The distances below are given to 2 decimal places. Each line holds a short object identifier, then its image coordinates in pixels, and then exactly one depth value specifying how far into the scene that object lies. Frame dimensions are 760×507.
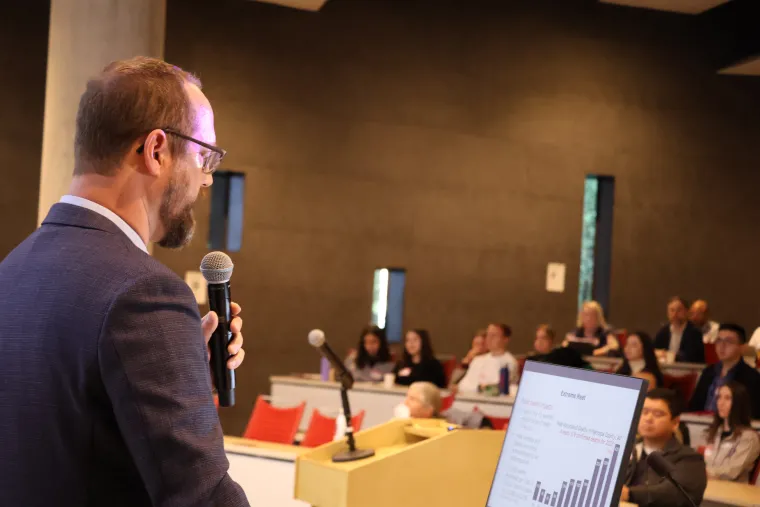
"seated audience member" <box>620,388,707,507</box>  3.79
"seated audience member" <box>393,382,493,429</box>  5.24
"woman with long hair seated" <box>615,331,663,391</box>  8.41
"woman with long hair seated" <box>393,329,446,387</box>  9.26
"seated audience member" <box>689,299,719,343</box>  11.27
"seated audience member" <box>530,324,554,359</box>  10.47
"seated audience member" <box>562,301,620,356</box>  10.03
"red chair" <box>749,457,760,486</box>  5.56
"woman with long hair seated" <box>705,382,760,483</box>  5.71
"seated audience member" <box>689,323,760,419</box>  7.70
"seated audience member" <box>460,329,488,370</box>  10.33
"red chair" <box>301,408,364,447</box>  6.03
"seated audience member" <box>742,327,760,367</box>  9.12
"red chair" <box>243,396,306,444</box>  6.59
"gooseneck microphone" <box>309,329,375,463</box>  2.57
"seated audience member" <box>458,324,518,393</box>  9.16
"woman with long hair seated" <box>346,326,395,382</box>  9.62
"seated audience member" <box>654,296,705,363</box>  10.13
